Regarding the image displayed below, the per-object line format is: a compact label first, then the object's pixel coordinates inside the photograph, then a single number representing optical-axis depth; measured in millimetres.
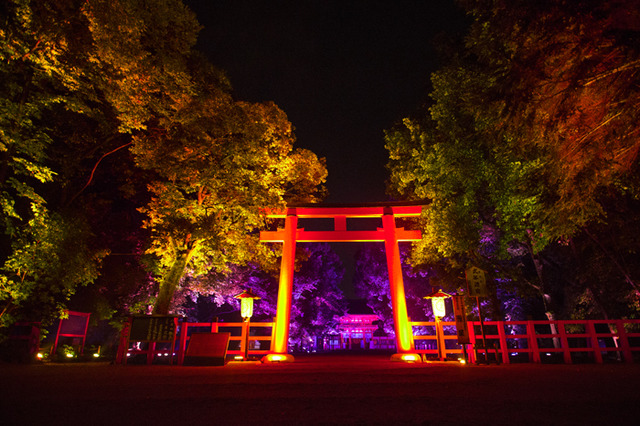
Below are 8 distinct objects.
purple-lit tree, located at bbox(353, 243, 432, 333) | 22797
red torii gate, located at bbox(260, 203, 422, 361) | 10172
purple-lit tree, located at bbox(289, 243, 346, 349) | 23562
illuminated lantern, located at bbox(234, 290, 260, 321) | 10500
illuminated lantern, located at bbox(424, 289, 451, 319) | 10023
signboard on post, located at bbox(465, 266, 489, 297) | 8562
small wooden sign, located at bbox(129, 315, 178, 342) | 9602
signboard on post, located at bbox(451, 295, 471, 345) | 8664
